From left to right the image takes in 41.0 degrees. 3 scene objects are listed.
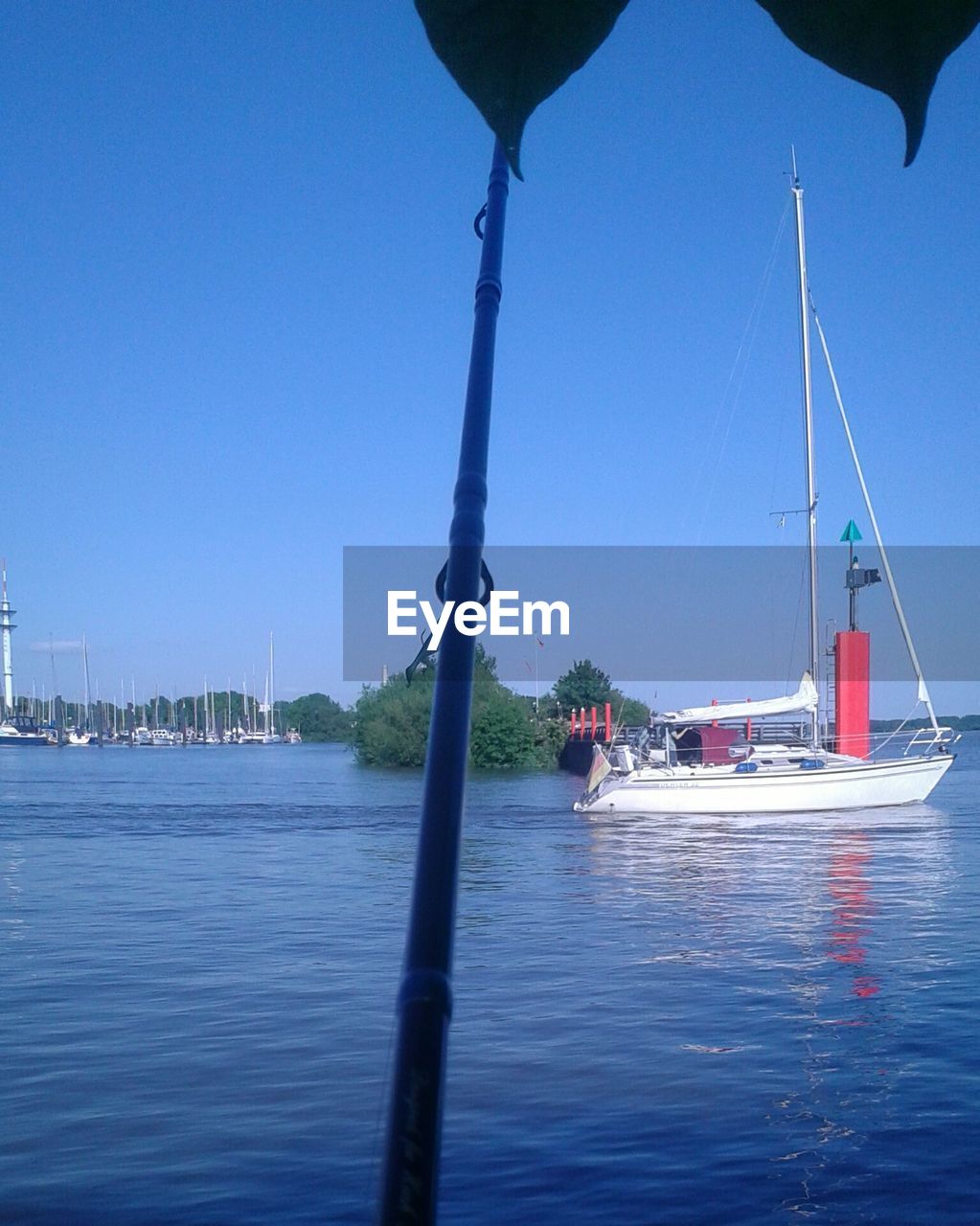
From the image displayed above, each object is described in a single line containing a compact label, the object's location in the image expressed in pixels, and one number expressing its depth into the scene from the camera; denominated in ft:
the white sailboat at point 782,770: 100.83
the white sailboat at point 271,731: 448.86
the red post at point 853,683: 105.91
